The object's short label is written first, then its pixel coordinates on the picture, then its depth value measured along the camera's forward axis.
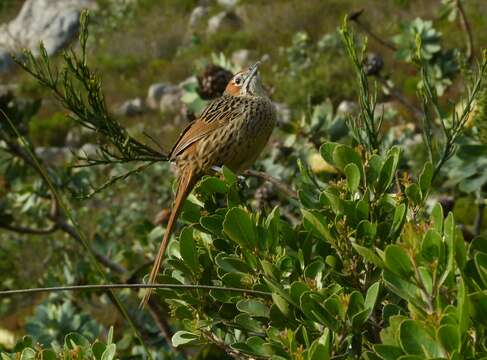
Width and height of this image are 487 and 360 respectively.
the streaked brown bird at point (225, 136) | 3.61
